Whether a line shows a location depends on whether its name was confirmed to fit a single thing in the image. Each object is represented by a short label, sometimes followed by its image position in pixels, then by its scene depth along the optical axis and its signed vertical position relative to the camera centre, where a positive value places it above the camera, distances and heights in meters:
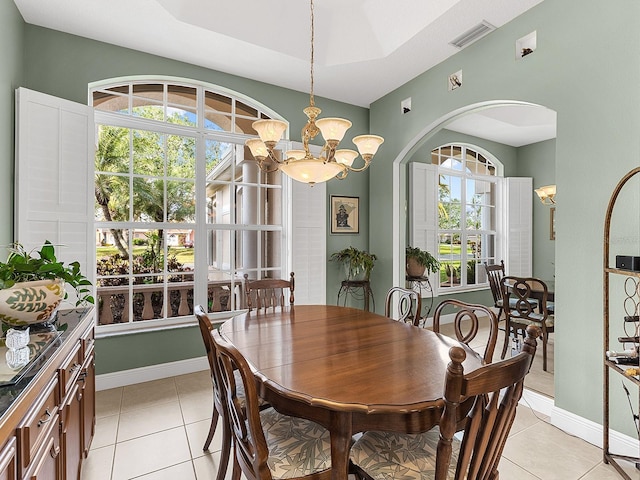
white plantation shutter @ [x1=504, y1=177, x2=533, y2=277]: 6.02 +0.30
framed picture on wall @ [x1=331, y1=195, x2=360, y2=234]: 4.31 +0.33
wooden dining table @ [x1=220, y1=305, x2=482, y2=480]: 1.20 -0.57
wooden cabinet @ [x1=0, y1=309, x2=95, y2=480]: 0.92 -0.61
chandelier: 2.00 +0.60
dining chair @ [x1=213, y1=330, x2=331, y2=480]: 1.19 -0.87
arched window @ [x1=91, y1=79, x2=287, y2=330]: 3.19 +0.37
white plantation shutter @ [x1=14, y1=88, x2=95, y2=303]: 2.47 +0.49
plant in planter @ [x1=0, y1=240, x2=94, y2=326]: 1.44 -0.22
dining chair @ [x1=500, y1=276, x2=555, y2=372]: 3.42 -0.76
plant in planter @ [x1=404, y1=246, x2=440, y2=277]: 4.52 -0.32
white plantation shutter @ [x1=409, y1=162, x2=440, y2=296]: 5.08 +0.48
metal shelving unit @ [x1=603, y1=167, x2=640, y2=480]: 1.98 -0.39
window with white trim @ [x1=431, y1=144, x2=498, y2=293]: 5.50 +0.42
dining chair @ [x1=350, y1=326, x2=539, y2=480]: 0.93 -0.58
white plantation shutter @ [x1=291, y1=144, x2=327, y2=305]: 3.91 -0.02
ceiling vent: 2.83 +1.81
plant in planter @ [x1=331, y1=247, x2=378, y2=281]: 4.10 -0.28
